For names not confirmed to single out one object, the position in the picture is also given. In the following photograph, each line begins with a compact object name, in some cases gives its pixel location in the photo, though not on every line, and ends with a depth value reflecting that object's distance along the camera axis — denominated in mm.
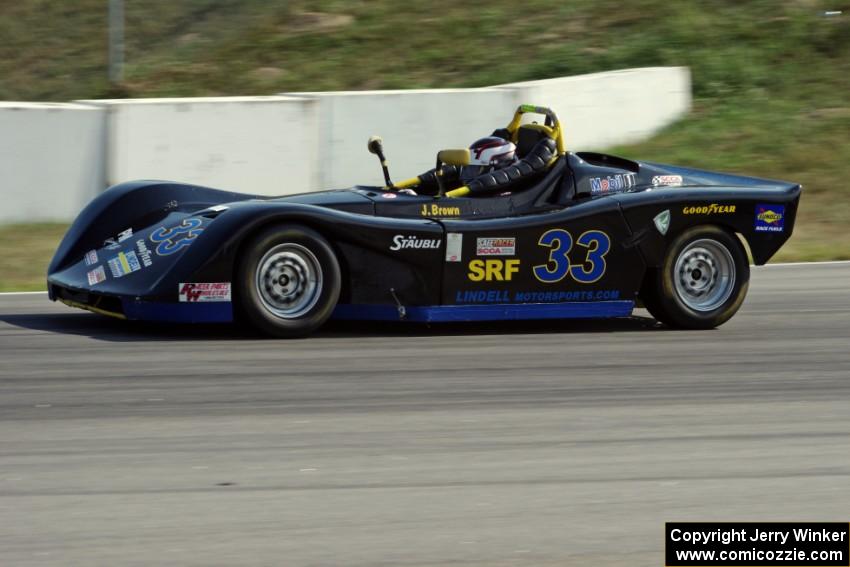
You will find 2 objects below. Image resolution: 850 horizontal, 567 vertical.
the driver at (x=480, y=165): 17094
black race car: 14750
